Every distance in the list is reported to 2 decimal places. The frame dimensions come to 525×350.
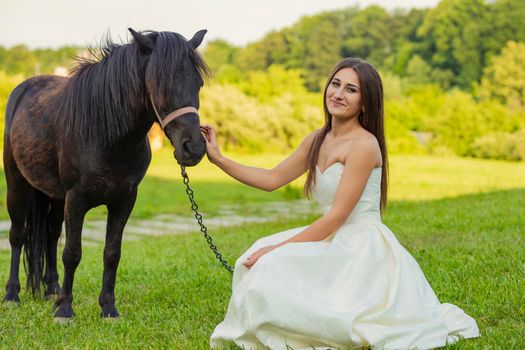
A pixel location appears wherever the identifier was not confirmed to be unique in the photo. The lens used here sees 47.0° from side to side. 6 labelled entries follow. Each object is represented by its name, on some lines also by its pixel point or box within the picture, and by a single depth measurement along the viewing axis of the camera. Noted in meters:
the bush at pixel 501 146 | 25.05
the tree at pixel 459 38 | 49.09
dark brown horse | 3.15
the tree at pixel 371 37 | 57.47
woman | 2.74
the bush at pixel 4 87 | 18.78
